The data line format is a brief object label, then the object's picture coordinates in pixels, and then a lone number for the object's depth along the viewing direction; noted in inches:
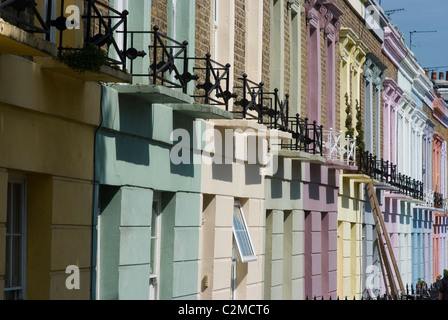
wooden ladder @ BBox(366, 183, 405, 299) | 1198.9
